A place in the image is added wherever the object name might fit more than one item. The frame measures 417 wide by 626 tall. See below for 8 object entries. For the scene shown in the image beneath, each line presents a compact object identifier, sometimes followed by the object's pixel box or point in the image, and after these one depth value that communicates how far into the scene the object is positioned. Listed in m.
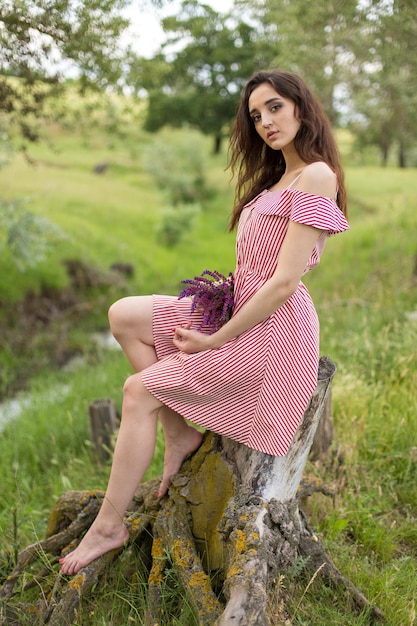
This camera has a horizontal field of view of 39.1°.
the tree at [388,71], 5.86
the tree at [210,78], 16.98
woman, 2.62
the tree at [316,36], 6.76
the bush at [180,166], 22.33
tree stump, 2.40
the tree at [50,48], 4.48
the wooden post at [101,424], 4.82
